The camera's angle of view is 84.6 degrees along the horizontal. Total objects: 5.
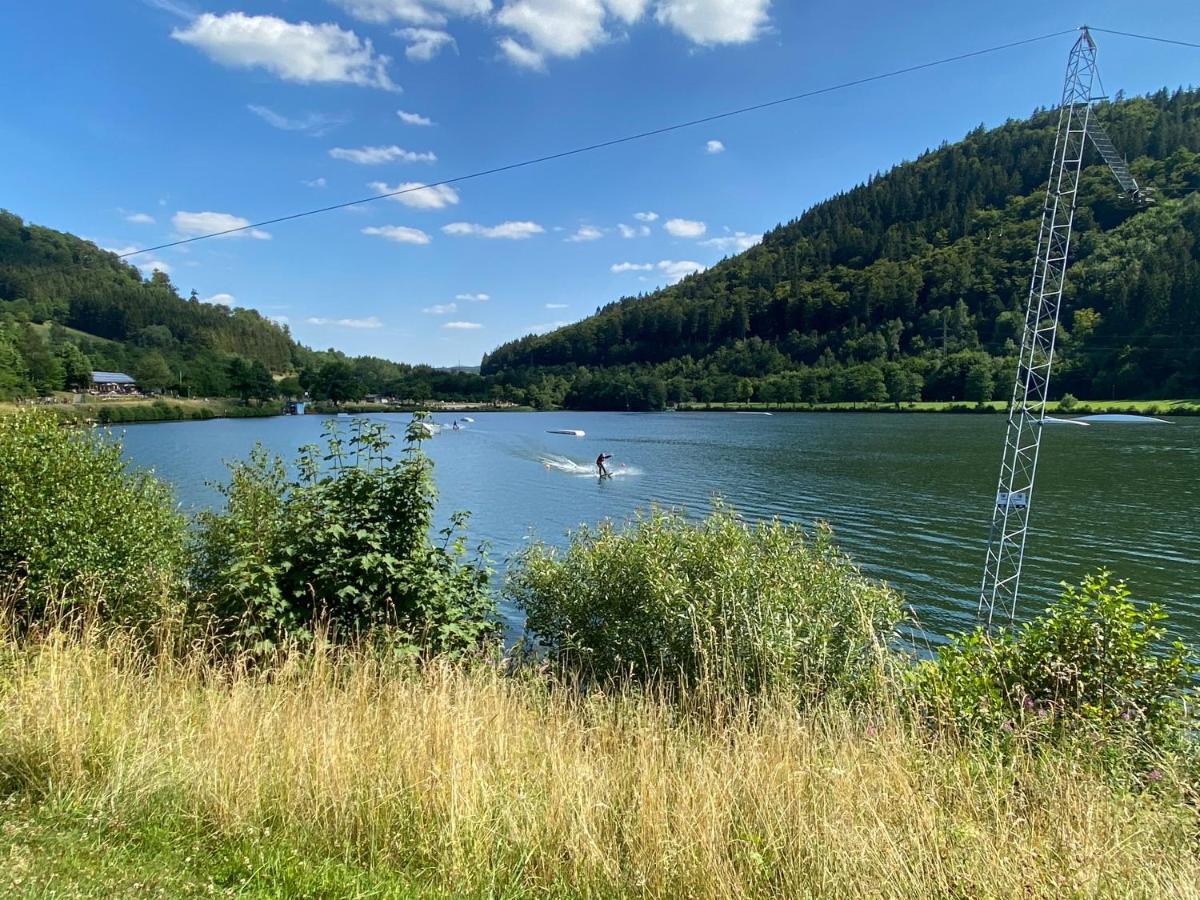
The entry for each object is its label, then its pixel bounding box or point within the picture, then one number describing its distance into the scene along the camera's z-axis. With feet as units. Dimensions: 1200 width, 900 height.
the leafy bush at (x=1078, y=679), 20.07
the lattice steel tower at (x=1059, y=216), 47.03
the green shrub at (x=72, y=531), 30.19
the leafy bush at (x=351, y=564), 27.25
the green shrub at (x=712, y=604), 28.84
